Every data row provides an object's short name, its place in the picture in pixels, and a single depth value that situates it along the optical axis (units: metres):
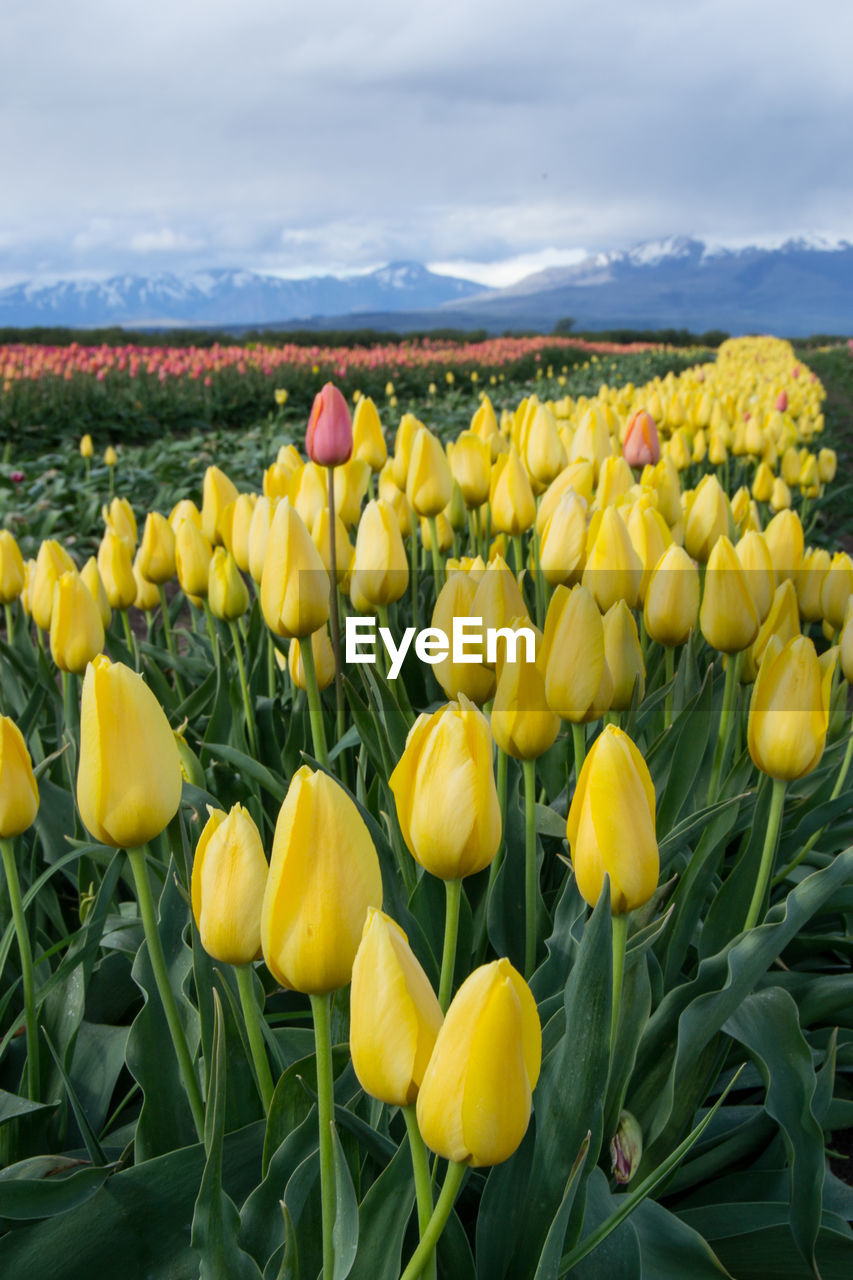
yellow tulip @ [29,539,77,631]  0.71
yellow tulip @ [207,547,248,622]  0.74
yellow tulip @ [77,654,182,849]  0.36
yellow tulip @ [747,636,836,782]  0.46
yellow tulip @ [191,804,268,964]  0.35
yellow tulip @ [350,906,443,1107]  0.28
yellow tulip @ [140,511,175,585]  0.81
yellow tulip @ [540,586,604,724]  0.47
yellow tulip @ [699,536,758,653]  0.58
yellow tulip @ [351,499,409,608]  0.65
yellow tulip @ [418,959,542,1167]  0.27
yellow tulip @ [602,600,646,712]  0.55
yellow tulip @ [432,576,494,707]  0.52
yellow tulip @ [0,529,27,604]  0.81
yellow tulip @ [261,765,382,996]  0.30
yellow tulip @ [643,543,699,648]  0.60
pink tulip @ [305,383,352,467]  0.72
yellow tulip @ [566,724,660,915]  0.36
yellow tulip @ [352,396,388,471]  0.96
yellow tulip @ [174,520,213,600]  0.78
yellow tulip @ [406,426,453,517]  0.79
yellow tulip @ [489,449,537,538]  0.80
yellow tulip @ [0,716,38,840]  0.43
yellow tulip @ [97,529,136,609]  0.80
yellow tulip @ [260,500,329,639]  0.55
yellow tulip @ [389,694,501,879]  0.34
